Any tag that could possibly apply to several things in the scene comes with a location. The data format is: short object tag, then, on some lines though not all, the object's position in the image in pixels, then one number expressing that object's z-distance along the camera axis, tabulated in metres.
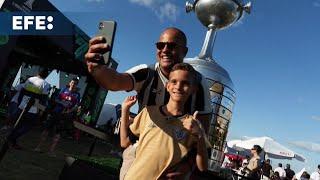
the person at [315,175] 8.09
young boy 1.29
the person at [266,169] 8.29
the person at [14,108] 4.92
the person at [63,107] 5.20
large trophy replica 4.13
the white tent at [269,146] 15.26
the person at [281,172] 8.95
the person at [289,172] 9.48
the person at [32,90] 4.53
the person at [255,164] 6.58
